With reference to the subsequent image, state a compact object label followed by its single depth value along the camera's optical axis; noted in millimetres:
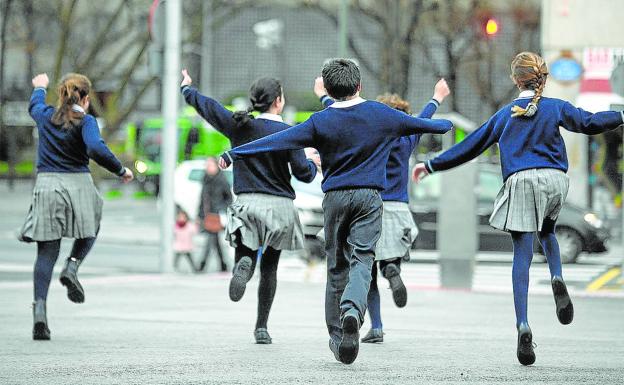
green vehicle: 48625
